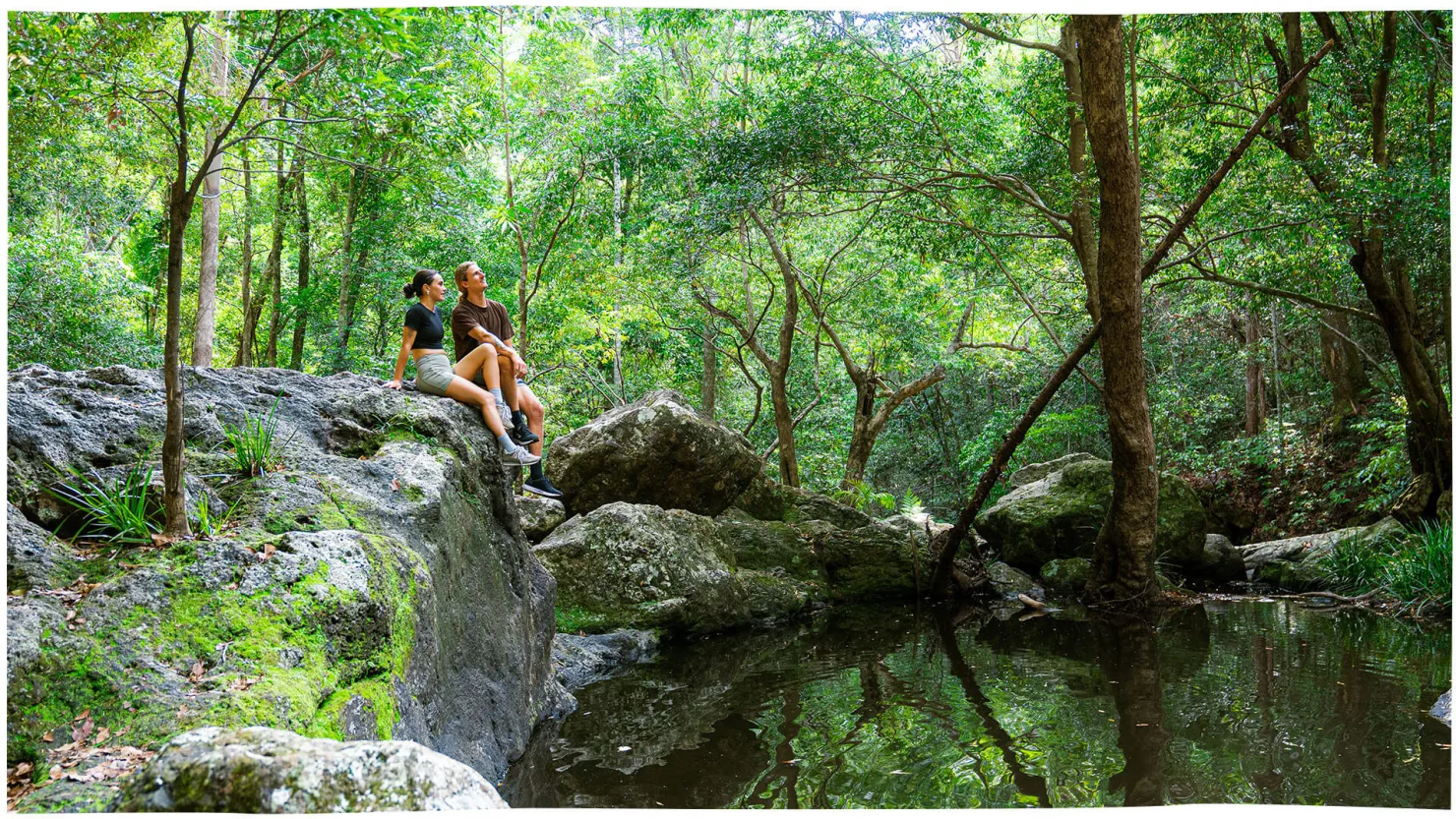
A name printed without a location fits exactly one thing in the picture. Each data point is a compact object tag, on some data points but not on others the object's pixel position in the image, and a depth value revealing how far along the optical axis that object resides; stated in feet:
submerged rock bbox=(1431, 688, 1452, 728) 13.97
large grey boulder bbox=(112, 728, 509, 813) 5.80
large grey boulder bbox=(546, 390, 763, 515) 32.01
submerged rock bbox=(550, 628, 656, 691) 19.92
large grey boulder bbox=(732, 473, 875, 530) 35.68
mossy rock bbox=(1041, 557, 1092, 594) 32.37
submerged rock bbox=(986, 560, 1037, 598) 33.14
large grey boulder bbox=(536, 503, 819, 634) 24.41
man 18.88
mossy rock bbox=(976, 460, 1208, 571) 34.58
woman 17.30
